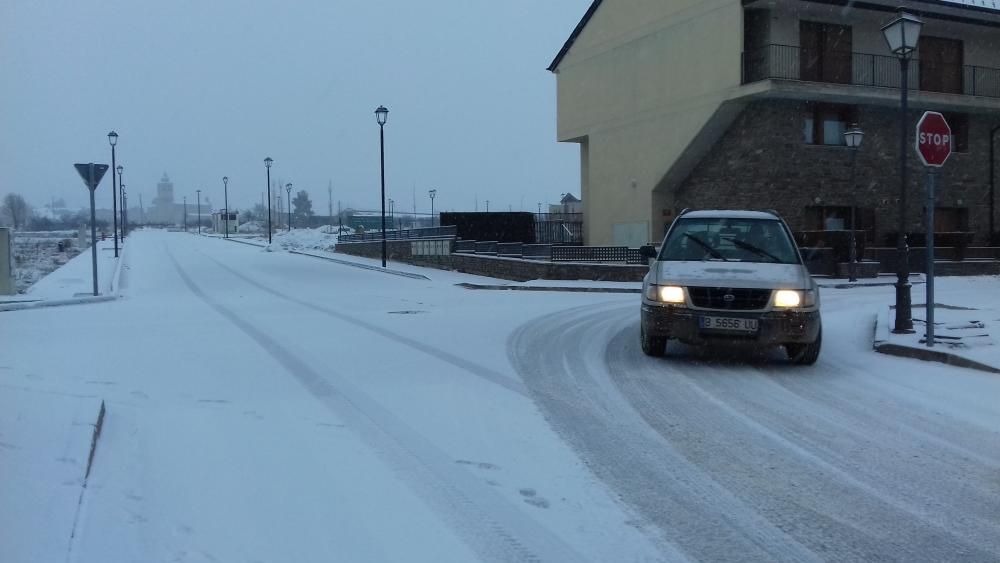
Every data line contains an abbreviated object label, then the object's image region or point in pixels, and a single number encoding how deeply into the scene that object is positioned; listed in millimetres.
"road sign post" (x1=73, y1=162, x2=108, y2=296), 17969
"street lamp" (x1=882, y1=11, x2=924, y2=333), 10578
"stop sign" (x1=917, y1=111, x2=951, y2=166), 10180
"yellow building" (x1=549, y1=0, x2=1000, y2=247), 26156
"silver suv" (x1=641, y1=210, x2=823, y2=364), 8508
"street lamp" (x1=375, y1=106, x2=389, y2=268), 30394
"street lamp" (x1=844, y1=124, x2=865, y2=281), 22250
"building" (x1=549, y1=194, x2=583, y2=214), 57450
